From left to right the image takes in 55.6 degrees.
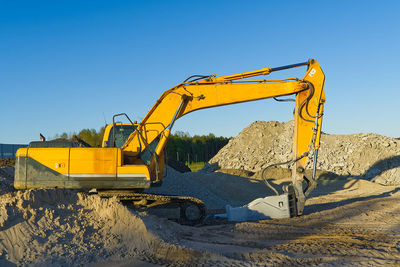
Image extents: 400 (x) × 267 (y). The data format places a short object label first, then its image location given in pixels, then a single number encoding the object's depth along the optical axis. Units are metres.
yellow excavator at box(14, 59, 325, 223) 7.22
